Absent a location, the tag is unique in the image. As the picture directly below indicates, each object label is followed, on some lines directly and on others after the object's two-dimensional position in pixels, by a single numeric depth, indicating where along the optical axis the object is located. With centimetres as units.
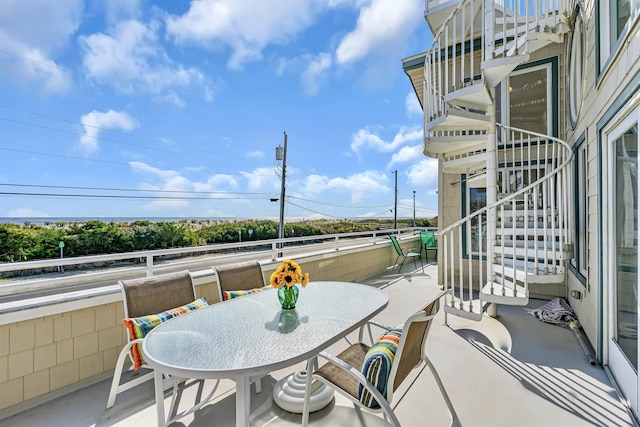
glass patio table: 134
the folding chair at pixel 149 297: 203
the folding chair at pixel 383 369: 142
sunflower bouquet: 210
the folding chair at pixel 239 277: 277
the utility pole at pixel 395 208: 2052
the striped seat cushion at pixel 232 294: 263
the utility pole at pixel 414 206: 2303
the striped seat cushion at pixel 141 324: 196
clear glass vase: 215
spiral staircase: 304
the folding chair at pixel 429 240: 827
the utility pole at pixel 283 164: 1287
